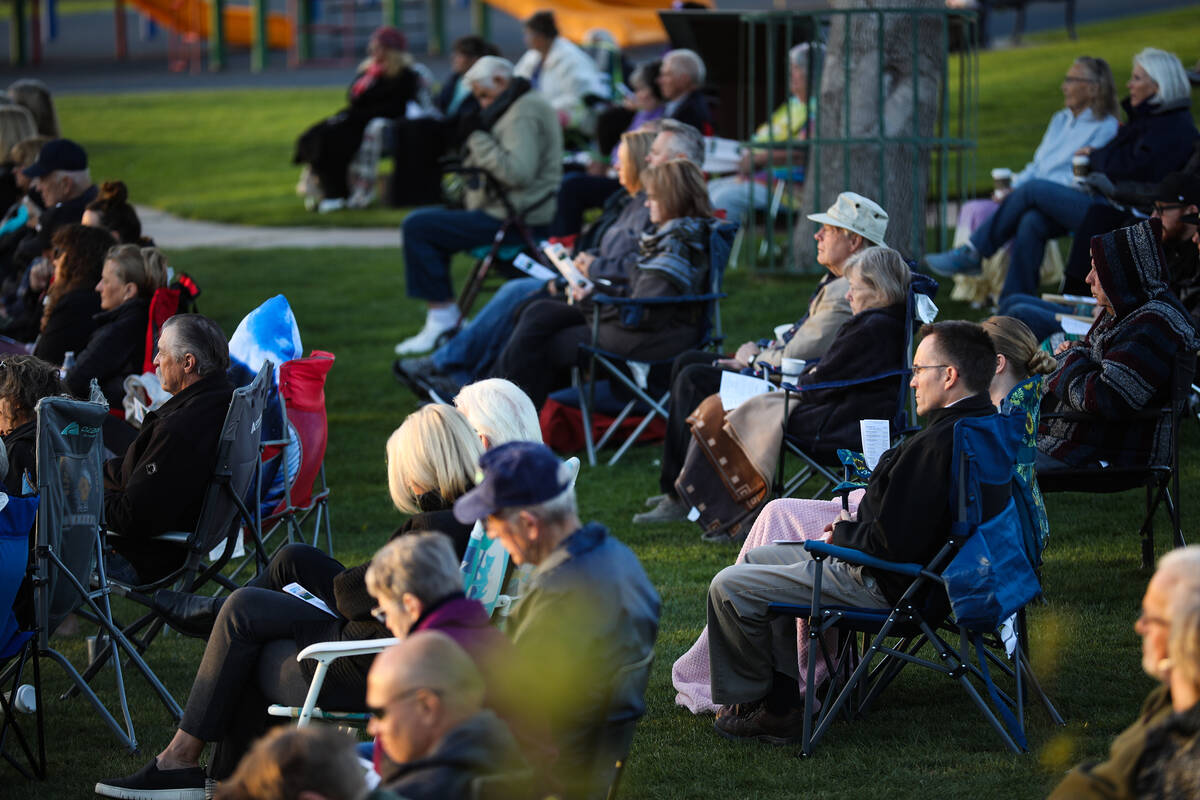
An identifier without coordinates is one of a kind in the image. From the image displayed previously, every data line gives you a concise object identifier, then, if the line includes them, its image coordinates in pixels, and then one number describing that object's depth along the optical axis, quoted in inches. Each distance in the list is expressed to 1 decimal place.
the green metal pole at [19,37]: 2269.9
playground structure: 1962.4
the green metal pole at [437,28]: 2325.3
